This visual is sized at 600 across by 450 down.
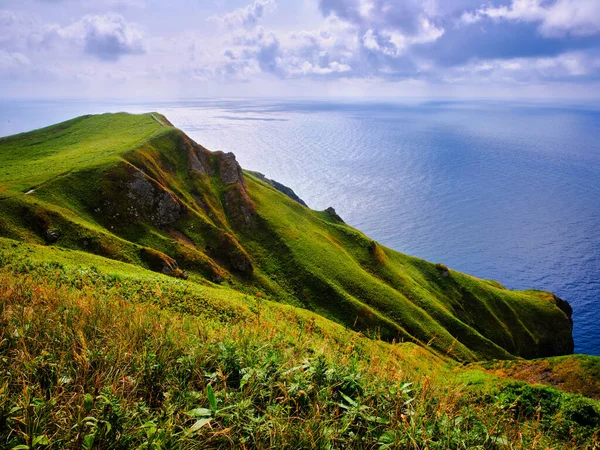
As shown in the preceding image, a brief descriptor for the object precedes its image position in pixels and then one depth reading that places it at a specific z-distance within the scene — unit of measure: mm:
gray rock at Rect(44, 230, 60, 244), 49125
